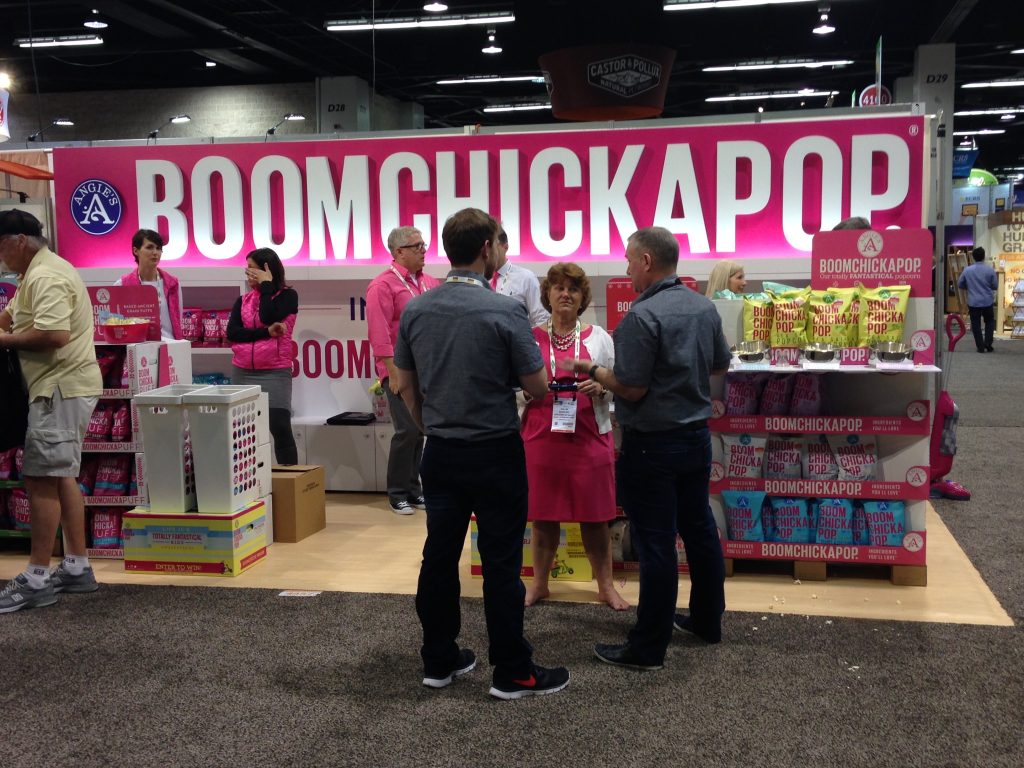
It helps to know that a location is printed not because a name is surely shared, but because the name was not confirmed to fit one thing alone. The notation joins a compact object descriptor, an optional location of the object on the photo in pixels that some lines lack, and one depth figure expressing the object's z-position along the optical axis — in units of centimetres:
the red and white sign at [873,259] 429
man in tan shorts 402
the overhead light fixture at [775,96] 2000
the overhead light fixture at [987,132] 2597
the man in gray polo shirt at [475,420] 291
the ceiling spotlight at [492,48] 1470
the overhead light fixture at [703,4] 1147
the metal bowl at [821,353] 416
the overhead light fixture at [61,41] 1412
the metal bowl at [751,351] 421
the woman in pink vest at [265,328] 547
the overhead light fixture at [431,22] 1289
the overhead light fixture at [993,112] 2216
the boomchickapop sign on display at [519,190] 596
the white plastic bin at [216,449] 456
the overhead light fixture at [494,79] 1747
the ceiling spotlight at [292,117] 1632
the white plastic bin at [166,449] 457
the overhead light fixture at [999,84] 1881
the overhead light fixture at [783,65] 1634
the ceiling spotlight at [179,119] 1664
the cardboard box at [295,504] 514
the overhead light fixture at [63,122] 1787
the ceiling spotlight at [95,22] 1337
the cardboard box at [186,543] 452
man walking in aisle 1577
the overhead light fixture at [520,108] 2115
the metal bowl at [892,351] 411
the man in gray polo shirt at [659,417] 323
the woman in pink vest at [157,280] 574
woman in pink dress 384
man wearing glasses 528
